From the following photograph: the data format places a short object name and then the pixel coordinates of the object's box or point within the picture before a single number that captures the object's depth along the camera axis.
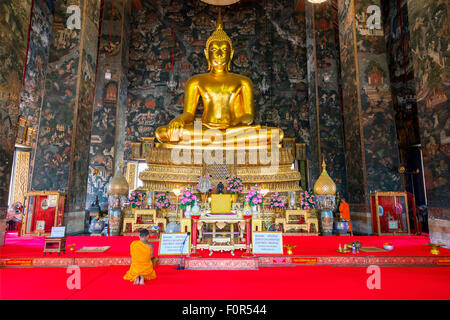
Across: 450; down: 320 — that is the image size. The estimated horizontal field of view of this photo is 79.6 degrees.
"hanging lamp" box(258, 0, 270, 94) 10.95
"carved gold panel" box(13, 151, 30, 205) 9.20
